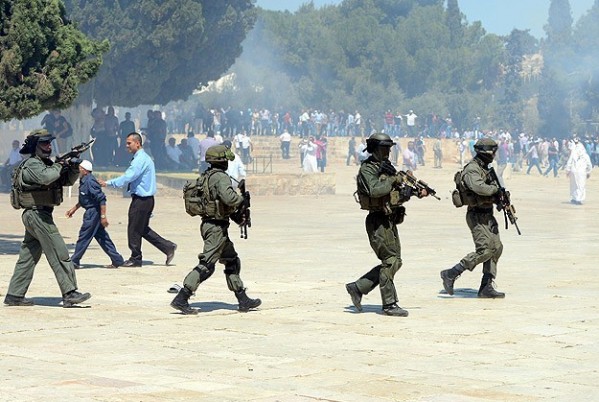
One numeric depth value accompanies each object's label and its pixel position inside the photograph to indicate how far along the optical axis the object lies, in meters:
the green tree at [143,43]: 41.69
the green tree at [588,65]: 82.81
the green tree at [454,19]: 95.44
